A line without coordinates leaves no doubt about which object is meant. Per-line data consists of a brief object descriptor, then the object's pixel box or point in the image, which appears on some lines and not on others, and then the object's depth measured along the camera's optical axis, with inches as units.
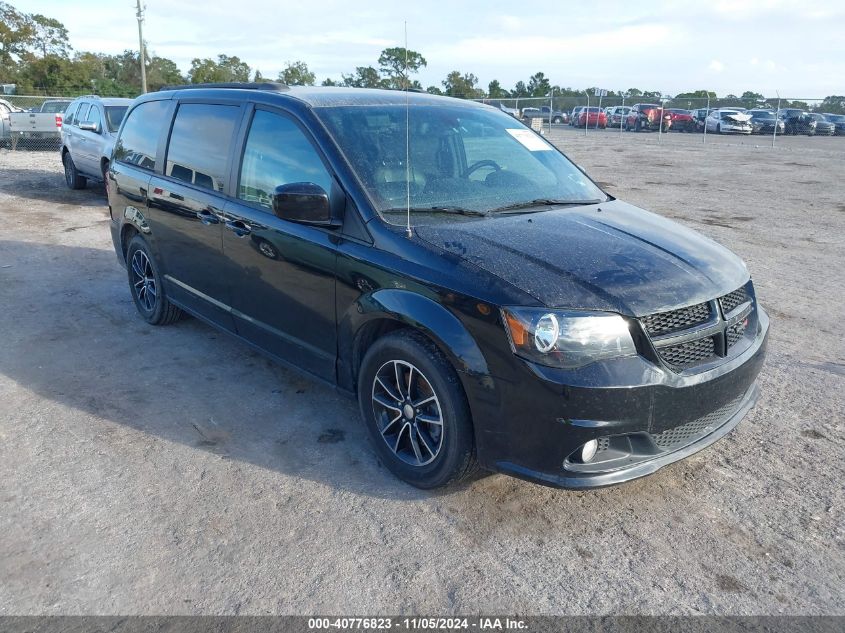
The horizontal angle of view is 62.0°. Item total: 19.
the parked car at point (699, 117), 1505.9
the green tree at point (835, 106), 1507.3
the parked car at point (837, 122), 1459.2
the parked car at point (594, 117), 1643.7
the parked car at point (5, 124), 824.3
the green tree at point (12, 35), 2110.0
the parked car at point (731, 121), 1382.9
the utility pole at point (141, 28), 1699.6
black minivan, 117.7
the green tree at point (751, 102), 1508.4
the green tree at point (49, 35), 2347.4
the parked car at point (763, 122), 1408.7
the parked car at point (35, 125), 804.0
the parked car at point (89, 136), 483.2
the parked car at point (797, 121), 1421.0
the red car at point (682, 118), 1519.4
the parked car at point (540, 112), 1685.3
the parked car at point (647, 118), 1535.4
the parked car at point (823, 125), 1439.5
